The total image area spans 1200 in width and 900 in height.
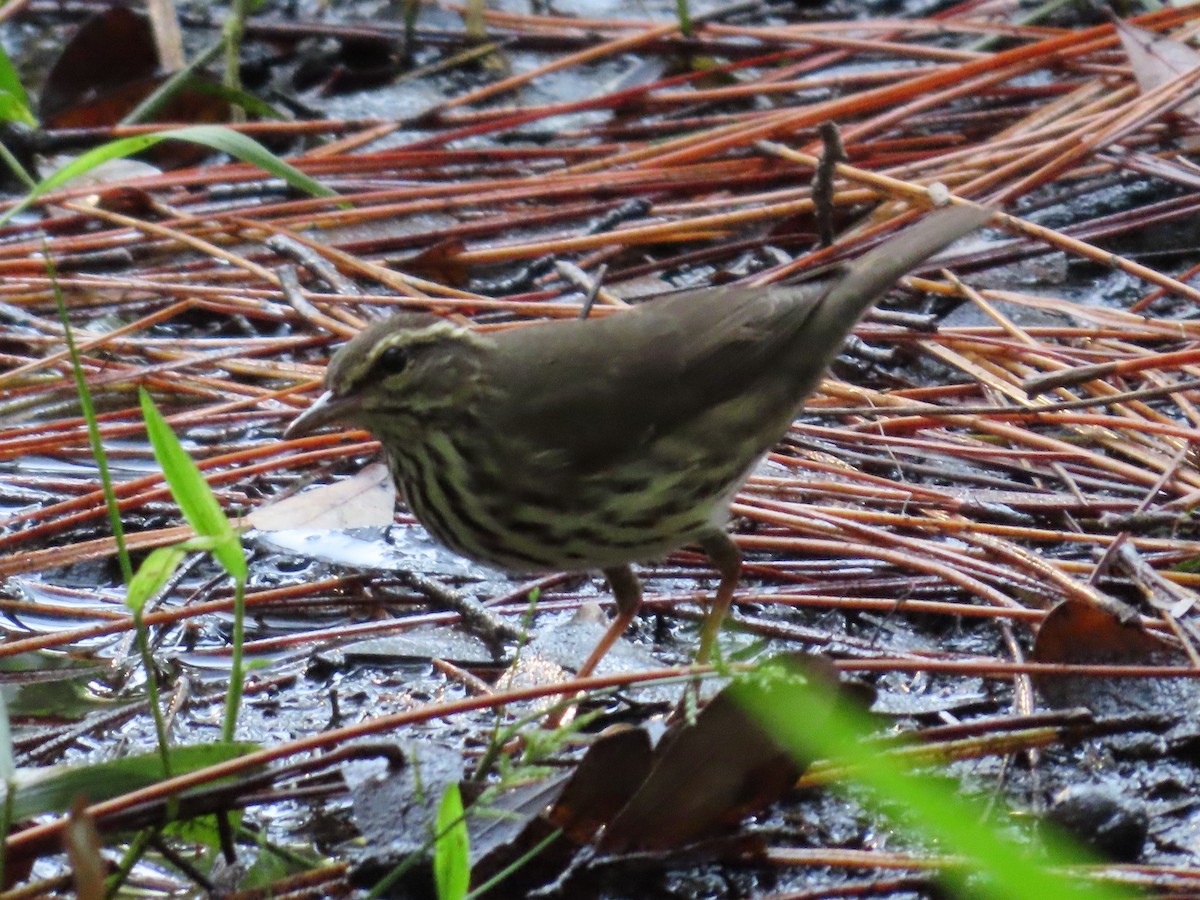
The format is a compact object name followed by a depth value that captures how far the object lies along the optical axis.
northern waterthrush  6.36
